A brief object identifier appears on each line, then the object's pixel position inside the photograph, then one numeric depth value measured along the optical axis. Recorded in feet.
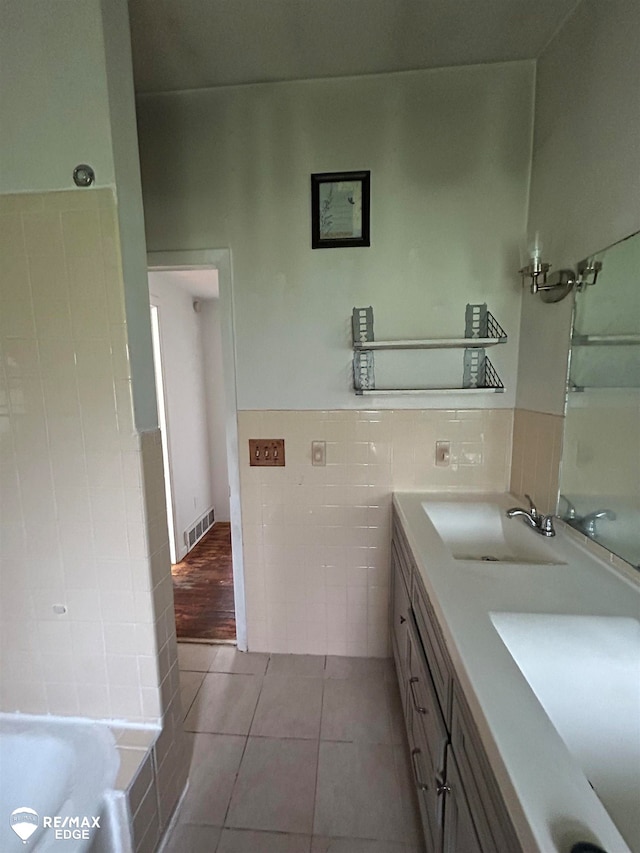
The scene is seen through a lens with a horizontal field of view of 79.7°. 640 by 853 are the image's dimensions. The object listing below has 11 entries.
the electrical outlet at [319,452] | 6.35
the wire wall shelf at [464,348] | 5.76
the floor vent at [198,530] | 11.41
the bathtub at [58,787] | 3.33
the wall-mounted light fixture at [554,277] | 4.27
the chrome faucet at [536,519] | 4.54
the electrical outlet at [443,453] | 6.15
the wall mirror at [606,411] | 3.64
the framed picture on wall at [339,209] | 5.78
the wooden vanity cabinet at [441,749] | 2.19
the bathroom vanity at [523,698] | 1.82
